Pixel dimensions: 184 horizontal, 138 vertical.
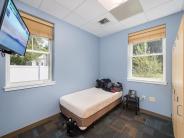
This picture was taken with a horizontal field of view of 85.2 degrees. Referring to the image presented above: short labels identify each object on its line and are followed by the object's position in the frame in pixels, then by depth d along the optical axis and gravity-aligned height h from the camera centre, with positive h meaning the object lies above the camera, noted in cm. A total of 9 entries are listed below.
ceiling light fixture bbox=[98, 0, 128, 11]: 202 +136
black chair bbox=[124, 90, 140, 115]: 284 -92
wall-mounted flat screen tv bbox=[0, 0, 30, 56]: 98 +47
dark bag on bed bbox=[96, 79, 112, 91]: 335 -53
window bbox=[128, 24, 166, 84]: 269 +25
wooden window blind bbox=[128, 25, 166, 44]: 260 +97
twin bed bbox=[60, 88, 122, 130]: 199 -83
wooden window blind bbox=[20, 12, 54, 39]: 211 +98
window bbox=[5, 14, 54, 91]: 203 +8
